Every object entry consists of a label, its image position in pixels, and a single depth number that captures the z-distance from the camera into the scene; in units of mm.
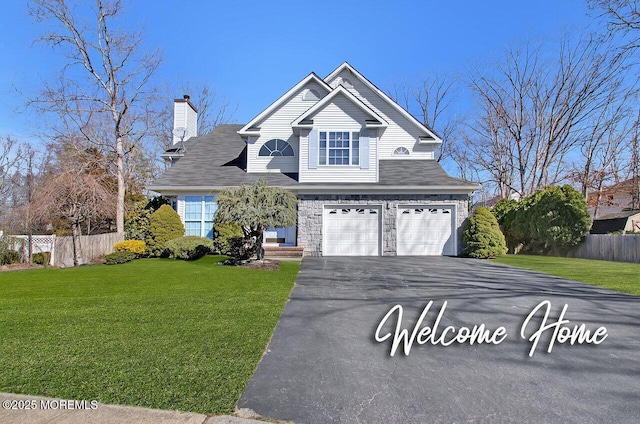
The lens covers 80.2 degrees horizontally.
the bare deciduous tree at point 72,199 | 12727
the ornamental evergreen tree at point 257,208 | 11383
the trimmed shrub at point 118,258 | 13065
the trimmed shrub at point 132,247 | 14320
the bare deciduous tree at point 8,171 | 27703
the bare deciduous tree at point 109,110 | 16562
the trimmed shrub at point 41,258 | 13424
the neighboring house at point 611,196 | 29980
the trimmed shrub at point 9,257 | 13141
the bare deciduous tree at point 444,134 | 33188
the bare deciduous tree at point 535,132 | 26438
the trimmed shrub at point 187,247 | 13609
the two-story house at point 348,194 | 15523
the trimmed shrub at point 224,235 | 15141
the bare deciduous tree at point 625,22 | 10829
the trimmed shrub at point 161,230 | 14828
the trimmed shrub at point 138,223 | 15952
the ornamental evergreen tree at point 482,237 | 14844
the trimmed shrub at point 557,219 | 17203
